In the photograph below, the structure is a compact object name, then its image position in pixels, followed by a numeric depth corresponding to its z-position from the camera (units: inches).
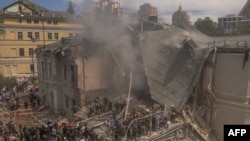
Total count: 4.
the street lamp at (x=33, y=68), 2242.4
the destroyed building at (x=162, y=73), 762.8
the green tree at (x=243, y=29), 2208.9
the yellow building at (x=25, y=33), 2175.2
